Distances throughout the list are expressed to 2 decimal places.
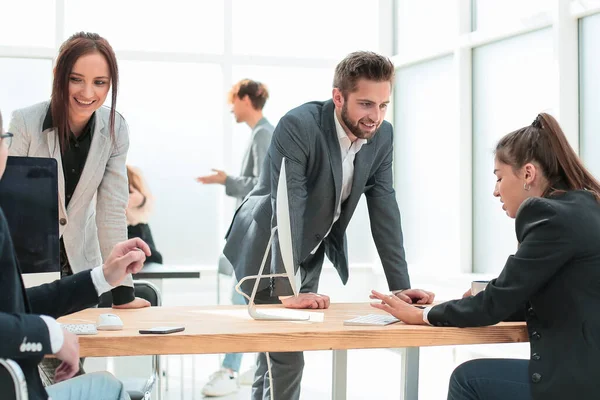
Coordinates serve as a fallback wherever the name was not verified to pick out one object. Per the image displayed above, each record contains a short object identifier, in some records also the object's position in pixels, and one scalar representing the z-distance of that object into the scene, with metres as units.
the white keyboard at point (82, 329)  2.10
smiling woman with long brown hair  2.66
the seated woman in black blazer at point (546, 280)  2.12
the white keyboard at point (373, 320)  2.34
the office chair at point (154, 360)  2.74
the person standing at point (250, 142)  5.17
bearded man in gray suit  2.73
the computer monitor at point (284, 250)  2.32
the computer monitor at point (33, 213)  2.42
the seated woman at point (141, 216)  5.06
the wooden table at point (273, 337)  2.09
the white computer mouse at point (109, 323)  2.19
